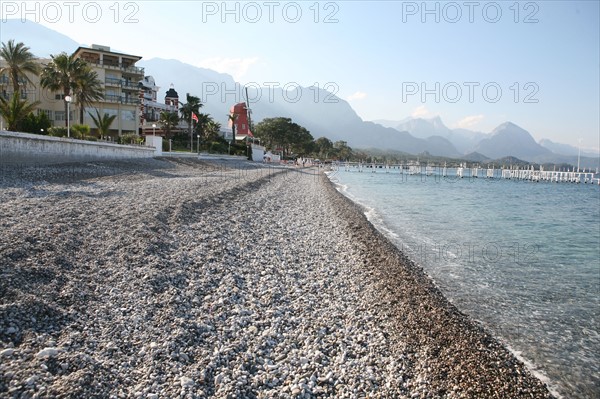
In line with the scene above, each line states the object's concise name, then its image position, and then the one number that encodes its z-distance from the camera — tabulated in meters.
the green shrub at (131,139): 43.72
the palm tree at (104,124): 40.49
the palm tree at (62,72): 38.19
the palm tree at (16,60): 37.47
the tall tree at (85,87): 39.12
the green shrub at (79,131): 35.31
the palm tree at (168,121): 57.62
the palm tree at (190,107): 59.28
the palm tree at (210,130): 66.94
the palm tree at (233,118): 82.06
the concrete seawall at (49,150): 21.16
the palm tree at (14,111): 27.97
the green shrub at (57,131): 33.47
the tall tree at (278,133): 105.31
